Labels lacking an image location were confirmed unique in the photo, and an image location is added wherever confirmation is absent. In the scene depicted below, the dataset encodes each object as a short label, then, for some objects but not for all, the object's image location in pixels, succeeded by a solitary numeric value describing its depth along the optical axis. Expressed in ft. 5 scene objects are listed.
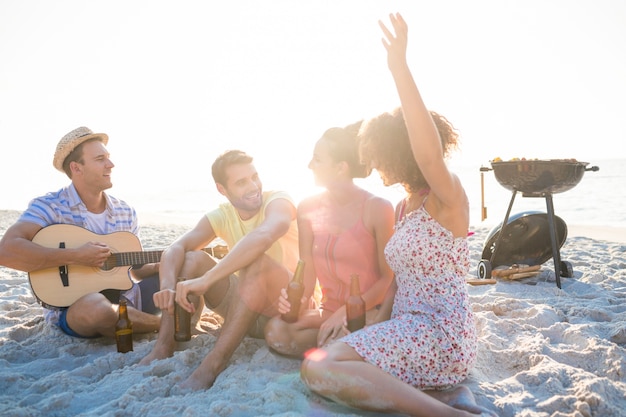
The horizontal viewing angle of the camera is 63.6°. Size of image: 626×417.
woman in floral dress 7.35
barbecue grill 15.61
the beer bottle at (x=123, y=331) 10.96
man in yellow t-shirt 9.87
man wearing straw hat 11.35
